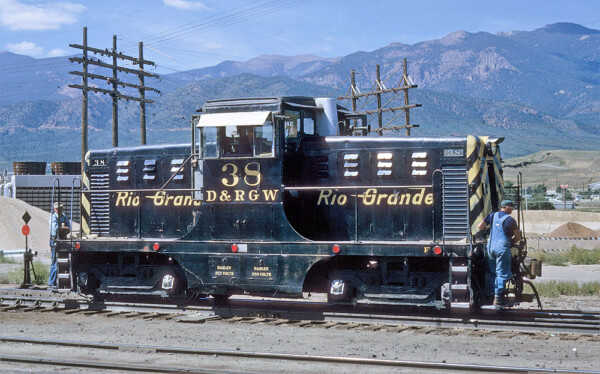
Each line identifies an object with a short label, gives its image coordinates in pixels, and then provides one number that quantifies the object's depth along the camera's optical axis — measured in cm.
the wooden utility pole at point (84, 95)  3391
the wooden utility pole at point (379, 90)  4603
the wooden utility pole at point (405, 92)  4290
